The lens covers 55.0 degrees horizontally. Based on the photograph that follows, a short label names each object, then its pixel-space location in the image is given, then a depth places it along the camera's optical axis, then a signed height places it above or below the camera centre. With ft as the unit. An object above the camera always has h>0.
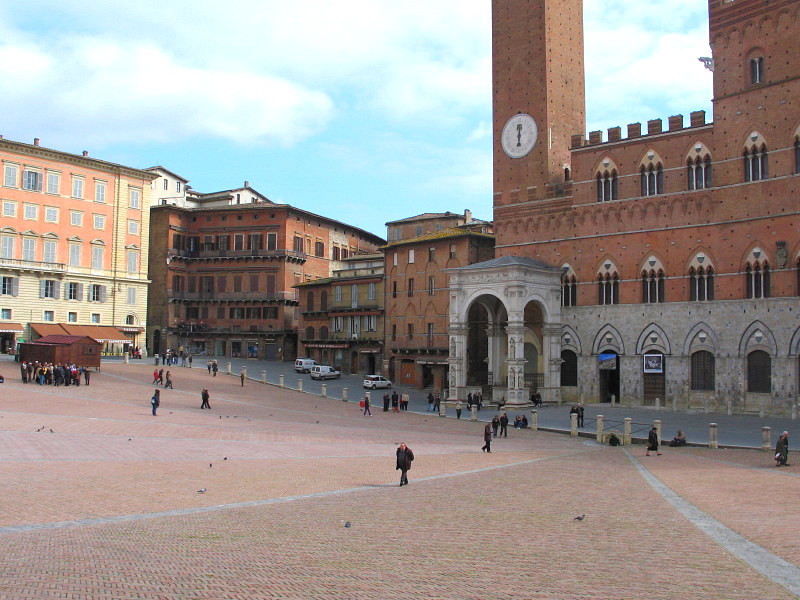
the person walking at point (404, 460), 67.46 -9.22
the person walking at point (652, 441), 98.48 -10.78
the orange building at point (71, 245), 196.24 +28.78
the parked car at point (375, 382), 182.91 -6.59
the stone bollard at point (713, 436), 104.61 -10.74
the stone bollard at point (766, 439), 99.75 -10.56
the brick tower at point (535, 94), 171.32 +59.62
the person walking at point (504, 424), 115.89 -10.36
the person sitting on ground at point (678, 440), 106.73 -11.49
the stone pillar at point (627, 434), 112.88 -11.38
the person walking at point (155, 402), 112.78 -7.29
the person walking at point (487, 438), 93.24 -10.13
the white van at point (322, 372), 195.42 -4.62
